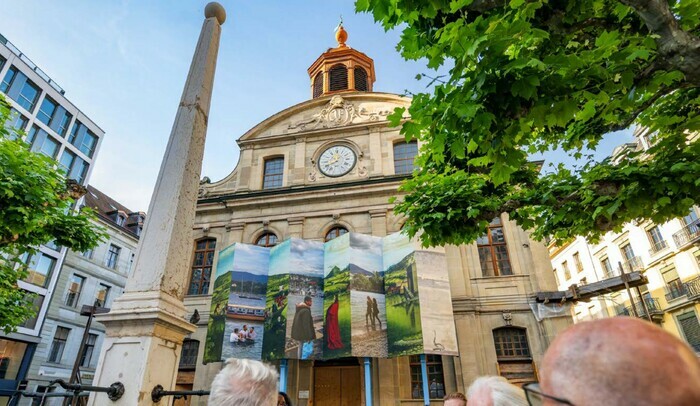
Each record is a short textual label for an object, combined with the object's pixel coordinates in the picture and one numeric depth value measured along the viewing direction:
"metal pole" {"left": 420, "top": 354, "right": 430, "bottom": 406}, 11.50
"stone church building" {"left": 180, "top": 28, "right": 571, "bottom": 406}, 13.42
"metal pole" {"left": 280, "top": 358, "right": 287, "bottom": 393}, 13.00
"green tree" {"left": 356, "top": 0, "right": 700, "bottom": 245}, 3.52
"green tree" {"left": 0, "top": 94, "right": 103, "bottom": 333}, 7.20
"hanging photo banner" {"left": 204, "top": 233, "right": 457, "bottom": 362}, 12.84
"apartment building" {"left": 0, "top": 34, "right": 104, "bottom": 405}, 21.55
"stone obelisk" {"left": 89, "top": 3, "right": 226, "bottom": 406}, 3.42
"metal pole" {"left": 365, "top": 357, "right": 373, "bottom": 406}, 11.82
